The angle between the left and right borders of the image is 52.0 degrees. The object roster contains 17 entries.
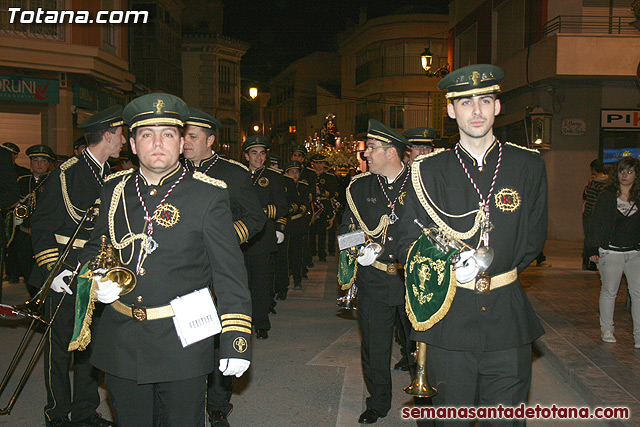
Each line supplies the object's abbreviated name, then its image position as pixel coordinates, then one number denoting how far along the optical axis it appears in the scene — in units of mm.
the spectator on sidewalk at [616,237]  7938
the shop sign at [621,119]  20750
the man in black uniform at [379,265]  5668
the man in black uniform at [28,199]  10859
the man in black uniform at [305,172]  15427
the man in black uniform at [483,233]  3734
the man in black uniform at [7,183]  6547
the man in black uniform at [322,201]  17250
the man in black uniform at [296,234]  12766
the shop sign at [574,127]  20953
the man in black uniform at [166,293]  3619
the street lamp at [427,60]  24359
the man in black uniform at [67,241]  5250
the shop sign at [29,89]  19281
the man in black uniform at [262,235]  8609
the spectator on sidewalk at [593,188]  12367
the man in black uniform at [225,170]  6277
